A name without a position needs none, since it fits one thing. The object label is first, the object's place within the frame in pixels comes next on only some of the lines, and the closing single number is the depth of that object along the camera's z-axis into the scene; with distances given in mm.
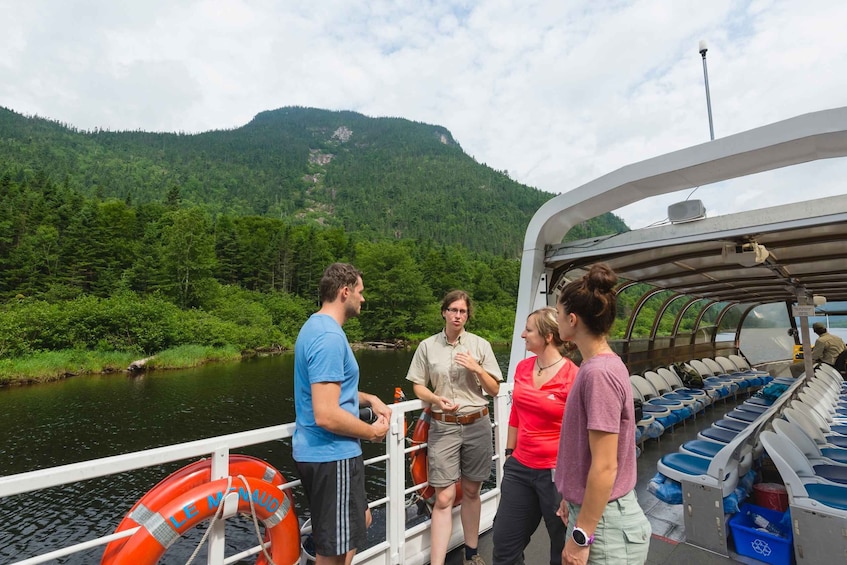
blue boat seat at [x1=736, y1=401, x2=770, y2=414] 4956
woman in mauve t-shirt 1183
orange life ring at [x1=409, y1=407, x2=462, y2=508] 2525
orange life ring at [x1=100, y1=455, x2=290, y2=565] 1414
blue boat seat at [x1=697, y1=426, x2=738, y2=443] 3834
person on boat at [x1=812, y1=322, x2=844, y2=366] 8844
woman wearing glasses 2268
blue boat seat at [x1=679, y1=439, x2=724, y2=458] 3371
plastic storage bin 2396
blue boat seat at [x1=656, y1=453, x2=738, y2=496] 2635
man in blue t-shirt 1560
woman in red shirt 1786
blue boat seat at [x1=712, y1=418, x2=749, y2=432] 4238
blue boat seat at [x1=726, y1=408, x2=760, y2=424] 4606
